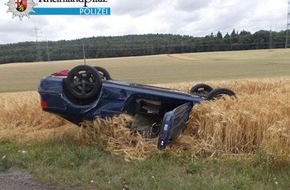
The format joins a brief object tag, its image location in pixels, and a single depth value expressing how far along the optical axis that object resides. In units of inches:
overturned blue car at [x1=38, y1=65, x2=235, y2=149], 243.0
